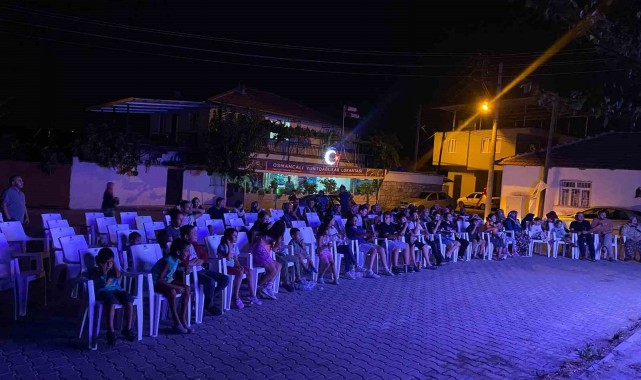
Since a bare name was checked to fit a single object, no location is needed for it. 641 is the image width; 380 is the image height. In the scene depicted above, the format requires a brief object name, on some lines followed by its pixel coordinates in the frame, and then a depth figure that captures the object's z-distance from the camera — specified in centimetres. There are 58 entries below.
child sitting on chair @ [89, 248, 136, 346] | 489
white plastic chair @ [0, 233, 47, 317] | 559
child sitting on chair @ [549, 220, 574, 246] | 1459
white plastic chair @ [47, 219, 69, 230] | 798
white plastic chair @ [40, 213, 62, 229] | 824
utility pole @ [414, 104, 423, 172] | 3864
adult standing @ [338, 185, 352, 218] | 1404
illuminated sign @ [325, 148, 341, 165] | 2802
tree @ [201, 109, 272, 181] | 2238
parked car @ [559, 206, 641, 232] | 1852
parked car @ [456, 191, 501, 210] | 3048
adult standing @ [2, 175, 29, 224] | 816
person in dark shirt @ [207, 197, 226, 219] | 1005
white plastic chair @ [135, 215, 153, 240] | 860
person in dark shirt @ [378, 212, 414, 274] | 1010
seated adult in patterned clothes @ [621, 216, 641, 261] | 1427
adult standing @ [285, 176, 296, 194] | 2700
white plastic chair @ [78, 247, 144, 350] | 480
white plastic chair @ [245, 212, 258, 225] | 1013
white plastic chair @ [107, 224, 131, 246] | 766
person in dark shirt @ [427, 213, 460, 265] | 1161
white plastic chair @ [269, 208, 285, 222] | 1063
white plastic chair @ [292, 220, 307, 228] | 963
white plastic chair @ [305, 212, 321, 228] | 1126
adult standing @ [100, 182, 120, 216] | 1037
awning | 2096
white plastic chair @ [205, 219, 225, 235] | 914
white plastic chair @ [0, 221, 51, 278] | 705
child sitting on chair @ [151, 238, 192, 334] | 543
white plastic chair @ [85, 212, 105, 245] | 871
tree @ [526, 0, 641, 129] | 380
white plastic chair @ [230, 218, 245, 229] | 937
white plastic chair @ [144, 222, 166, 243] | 825
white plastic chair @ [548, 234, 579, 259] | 1445
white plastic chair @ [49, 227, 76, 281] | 618
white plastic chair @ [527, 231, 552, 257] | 1425
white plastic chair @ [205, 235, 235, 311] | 648
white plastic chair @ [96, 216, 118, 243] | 842
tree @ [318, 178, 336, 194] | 2834
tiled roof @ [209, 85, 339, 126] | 2594
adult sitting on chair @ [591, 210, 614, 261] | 1433
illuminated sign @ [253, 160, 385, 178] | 2367
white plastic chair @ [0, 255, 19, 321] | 555
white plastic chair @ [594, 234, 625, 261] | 1430
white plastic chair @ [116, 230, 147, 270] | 712
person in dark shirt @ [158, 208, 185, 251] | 690
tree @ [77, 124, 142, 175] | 1969
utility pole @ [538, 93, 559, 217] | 2100
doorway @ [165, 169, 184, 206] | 2300
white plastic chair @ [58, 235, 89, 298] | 611
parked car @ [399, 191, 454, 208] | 2920
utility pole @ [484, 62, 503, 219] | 1962
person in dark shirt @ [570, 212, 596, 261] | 1426
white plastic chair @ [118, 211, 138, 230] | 911
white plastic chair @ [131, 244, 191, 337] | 529
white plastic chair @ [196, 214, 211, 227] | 892
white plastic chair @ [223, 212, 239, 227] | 955
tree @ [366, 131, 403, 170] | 3057
